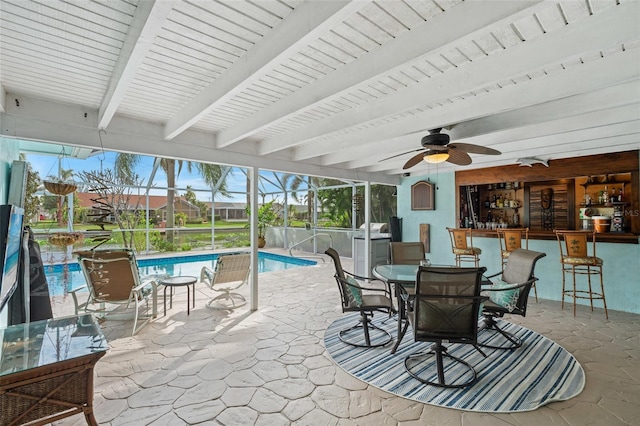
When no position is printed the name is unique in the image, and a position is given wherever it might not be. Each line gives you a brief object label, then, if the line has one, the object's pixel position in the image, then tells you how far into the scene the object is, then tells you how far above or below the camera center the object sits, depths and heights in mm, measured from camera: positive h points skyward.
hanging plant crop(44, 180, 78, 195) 3055 +340
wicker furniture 1546 -812
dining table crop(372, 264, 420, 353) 3180 -702
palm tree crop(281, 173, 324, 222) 11469 +1264
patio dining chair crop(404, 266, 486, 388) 2527 -812
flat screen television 1826 -177
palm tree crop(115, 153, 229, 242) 10375 +1736
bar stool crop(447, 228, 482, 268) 5672 -597
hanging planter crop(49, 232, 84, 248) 2801 -175
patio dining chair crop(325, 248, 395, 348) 3348 -988
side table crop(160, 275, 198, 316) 4578 -965
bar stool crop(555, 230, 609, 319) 4410 -604
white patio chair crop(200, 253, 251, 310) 4672 -890
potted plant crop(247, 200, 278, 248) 12256 +33
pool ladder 10395 -800
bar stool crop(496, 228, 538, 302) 5219 -420
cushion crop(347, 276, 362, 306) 3354 -869
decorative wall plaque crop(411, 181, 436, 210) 7031 +483
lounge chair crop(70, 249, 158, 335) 3797 -739
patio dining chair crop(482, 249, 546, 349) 3244 -868
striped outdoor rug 2443 -1488
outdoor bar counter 4570 -362
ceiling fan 3199 +714
